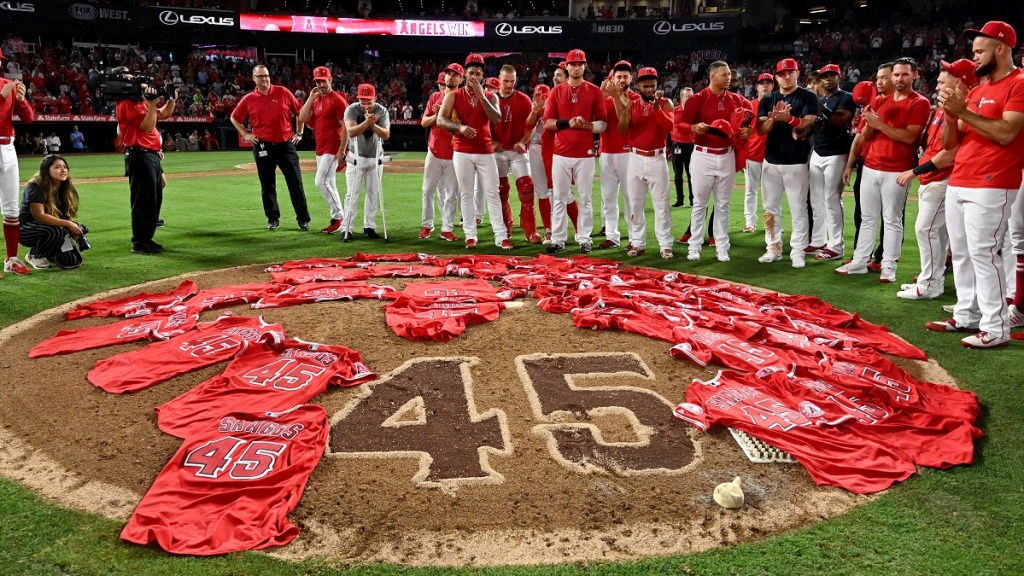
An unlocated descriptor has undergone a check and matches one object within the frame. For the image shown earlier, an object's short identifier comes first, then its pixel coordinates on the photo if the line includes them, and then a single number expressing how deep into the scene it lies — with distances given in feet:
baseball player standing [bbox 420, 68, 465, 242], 33.63
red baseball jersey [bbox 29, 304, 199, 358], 18.12
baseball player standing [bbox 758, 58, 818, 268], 27.81
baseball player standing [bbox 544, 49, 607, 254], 29.66
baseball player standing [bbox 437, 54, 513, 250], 31.12
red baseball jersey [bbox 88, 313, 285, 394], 15.88
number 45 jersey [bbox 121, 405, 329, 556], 10.32
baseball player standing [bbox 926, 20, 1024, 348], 17.72
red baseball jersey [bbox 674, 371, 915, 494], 12.28
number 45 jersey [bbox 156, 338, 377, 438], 14.25
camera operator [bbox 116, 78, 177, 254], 29.48
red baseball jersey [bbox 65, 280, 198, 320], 20.98
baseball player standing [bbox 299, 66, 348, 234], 35.17
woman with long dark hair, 26.68
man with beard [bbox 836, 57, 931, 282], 24.64
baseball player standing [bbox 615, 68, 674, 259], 28.94
